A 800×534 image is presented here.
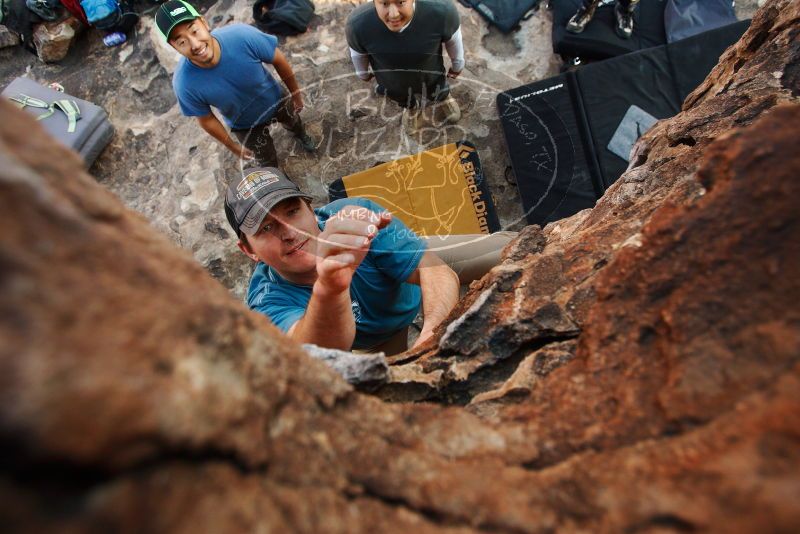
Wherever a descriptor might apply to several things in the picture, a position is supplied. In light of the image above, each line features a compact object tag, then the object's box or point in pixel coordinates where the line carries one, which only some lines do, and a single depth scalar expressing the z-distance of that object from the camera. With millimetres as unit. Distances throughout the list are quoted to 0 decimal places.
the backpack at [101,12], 3701
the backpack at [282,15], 3602
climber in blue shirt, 1609
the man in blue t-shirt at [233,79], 2438
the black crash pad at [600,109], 3174
